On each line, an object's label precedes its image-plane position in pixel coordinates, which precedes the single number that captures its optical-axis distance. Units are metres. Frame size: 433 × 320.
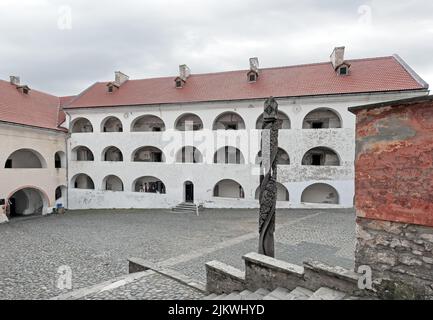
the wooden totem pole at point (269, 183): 4.90
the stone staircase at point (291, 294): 3.28
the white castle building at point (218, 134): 16.58
